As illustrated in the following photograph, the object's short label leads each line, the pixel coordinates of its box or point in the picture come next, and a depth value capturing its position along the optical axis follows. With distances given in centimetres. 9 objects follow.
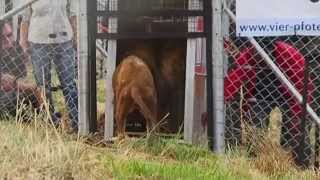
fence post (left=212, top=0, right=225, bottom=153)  1175
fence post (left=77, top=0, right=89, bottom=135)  1214
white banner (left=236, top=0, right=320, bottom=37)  1122
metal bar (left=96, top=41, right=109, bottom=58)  1510
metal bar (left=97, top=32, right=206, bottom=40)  1191
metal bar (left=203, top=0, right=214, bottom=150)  1176
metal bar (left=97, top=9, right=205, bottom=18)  1175
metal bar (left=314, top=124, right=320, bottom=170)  1198
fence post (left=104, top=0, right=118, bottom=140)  1232
